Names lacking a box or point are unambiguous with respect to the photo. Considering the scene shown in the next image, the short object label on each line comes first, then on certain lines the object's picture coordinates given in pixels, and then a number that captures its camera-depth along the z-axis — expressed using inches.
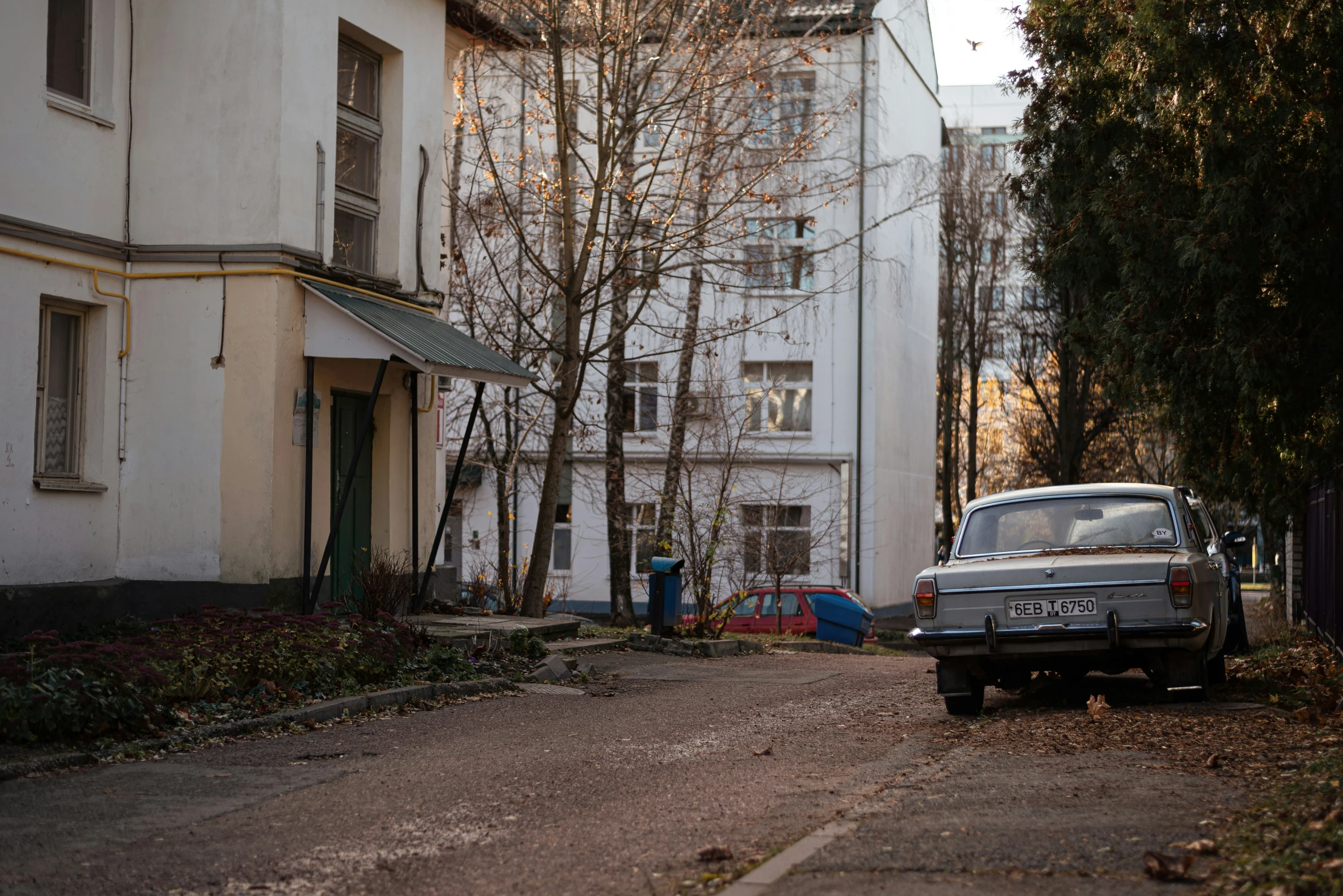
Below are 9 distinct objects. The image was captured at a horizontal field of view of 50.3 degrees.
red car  1107.9
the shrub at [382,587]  573.6
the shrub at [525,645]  563.8
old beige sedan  394.0
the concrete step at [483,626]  555.2
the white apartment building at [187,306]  530.0
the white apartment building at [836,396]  1441.9
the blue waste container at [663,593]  703.7
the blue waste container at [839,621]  994.7
